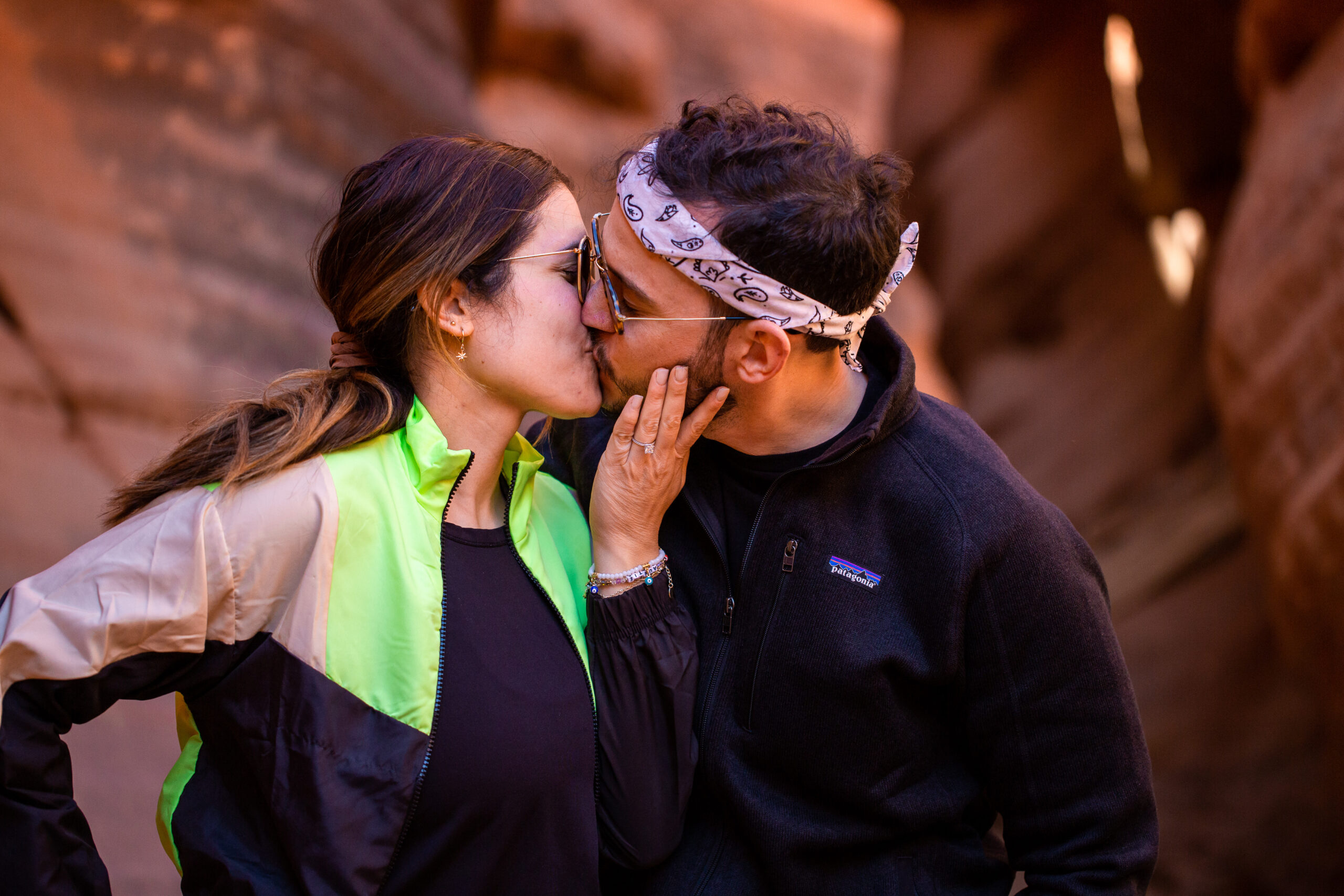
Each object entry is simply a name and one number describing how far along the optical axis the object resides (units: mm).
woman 1684
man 2051
